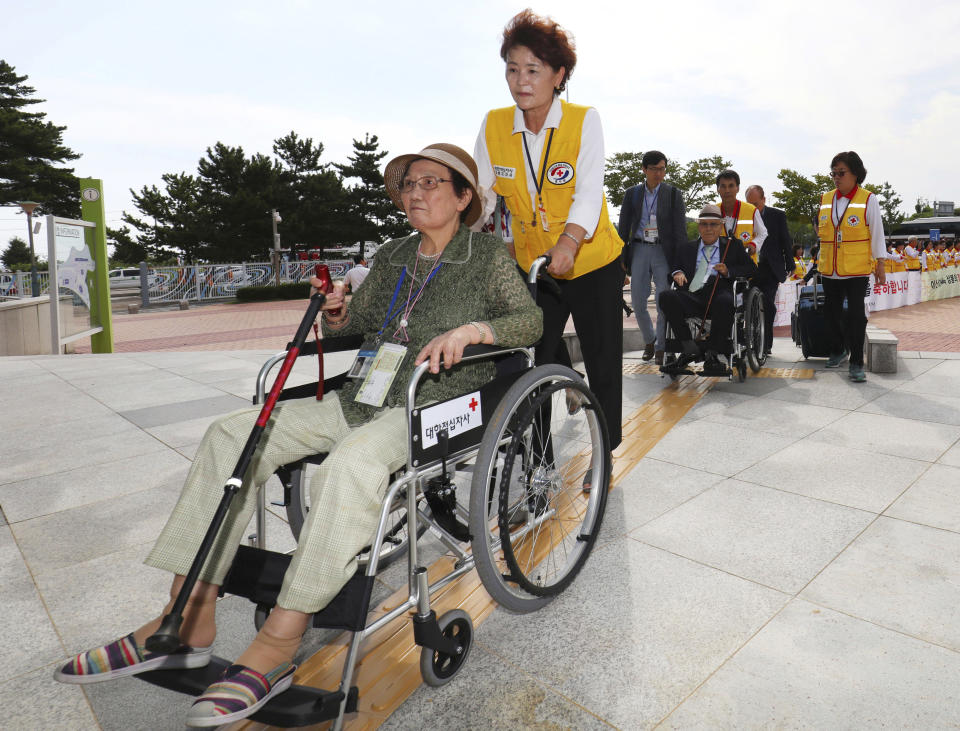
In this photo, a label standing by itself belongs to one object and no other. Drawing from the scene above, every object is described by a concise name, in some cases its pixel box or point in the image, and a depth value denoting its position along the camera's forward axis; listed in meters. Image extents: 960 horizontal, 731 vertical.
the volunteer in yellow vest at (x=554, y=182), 2.29
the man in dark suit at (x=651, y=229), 5.32
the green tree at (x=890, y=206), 50.31
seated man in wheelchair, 4.77
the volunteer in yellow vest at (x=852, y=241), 4.99
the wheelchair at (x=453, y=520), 1.42
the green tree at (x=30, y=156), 34.53
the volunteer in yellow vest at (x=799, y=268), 12.63
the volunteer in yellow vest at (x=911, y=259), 13.77
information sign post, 9.95
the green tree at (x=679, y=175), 30.81
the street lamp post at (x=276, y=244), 26.92
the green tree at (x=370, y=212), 39.22
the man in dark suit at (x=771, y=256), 5.93
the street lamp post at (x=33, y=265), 18.25
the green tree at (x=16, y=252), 57.77
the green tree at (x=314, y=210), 37.66
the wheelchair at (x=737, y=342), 4.87
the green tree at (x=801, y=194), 28.33
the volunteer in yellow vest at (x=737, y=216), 5.54
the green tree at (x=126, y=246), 40.75
